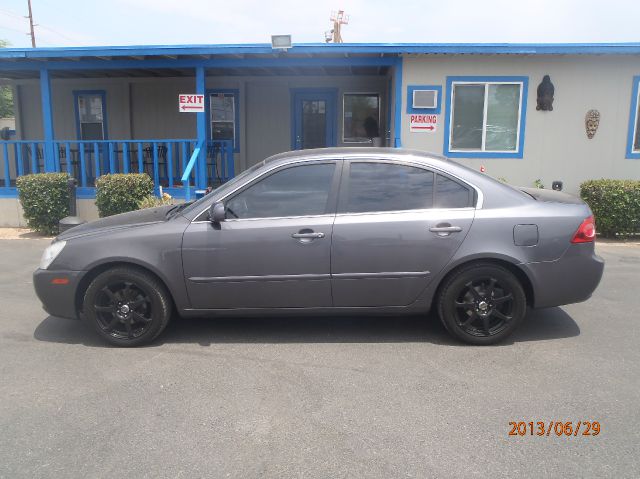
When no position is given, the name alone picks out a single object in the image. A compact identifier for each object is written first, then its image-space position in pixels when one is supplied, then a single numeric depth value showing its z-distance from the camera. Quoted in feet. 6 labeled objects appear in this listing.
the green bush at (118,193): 30.58
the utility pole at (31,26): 141.69
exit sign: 31.96
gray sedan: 13.78
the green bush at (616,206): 28.81
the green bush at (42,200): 30.76
